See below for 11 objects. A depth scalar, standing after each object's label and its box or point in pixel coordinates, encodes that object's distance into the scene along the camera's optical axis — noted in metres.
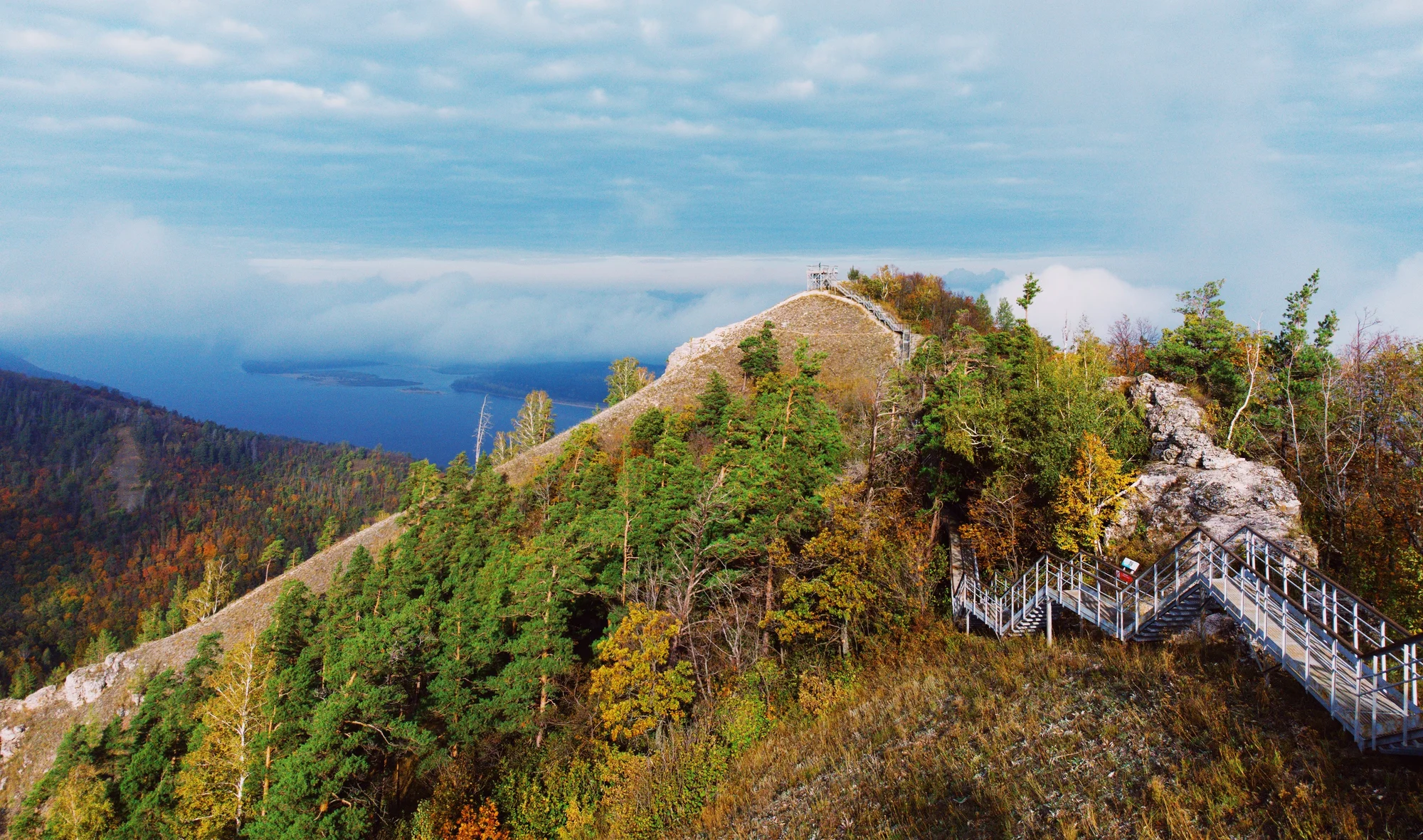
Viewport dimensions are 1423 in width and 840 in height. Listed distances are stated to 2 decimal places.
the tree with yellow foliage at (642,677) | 22.72
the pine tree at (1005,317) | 54.42
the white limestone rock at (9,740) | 58.25
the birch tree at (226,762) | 29.44
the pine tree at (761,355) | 59.34
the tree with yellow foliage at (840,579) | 23.95
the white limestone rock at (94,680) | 57.56
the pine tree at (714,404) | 50.22
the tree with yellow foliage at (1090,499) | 19.27
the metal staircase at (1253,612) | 9.59
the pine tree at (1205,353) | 30.12
